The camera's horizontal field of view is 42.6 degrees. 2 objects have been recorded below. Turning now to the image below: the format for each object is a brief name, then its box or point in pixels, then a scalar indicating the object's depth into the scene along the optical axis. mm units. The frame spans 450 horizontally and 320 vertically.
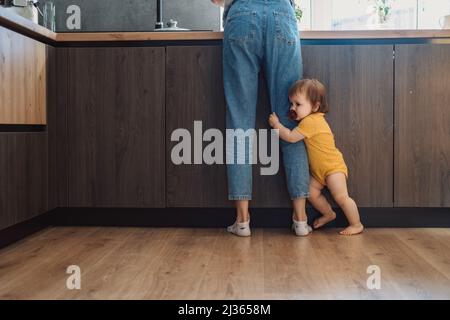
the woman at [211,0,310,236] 2270
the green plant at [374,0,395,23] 3611
